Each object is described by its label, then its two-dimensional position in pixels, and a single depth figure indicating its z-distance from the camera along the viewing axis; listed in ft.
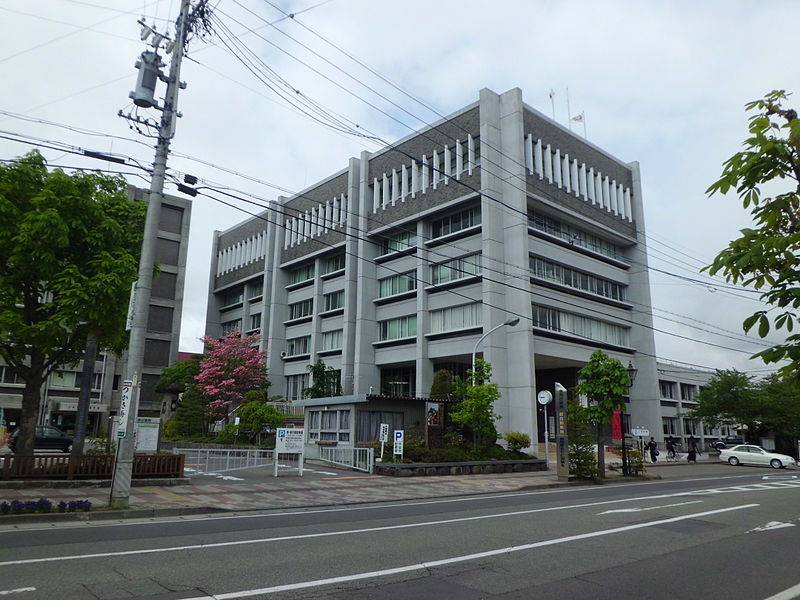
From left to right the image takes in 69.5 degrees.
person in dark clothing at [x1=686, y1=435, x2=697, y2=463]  129.90
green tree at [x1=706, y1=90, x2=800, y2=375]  15.44
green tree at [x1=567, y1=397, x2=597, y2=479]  77.56
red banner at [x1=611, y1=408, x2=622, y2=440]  133.86
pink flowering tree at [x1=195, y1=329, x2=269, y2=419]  154.92
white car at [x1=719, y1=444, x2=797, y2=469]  119.85
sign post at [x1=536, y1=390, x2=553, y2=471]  98.12
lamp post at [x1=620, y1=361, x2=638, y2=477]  84.37
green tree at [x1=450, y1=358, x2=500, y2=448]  91.81
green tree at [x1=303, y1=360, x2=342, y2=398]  154.61
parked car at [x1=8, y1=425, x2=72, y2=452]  100.73
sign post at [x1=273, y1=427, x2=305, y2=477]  73.41
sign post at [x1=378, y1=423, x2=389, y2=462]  84.33
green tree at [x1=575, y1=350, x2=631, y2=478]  78.02
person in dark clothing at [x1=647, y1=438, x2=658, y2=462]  122.31
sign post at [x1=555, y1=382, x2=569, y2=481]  75.92
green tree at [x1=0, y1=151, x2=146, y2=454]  54.49
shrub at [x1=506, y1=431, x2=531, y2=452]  103.07
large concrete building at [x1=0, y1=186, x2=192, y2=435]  163.02
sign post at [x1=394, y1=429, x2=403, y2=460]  80.59
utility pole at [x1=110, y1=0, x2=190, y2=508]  42.52
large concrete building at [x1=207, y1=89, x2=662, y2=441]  128.26
